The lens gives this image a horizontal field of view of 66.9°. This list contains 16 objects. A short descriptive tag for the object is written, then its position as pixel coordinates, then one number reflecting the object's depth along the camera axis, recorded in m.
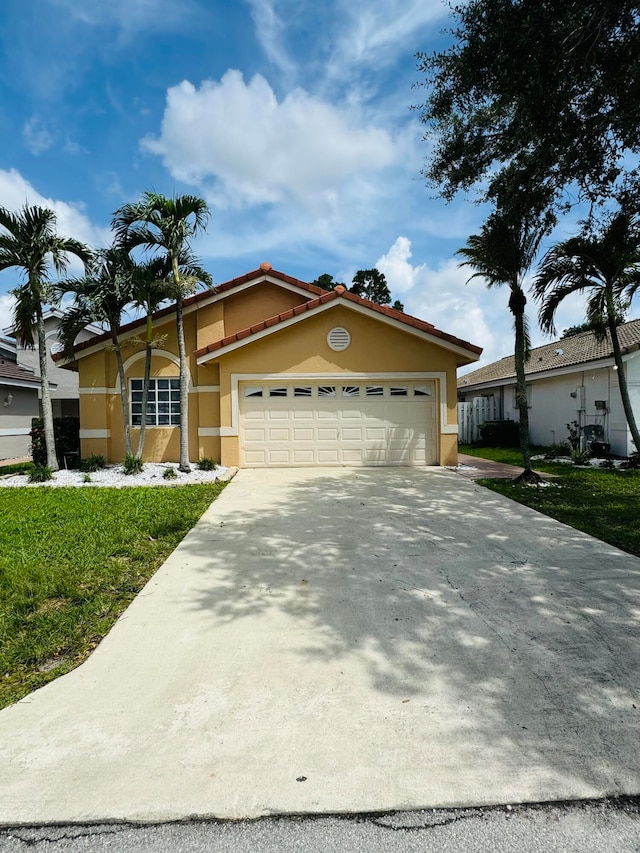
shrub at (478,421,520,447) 19.91
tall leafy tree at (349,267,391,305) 41.56
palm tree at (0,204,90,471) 10.62
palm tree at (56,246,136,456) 11.05
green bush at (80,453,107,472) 12.23
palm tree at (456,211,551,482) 9.58
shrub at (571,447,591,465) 13.16
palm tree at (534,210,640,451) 10.72
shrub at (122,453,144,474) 11.64
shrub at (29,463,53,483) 11.13
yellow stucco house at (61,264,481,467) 12.50
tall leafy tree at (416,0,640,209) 5.63
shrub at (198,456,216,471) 12.10
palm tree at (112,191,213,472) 10.71
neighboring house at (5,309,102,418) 21.17
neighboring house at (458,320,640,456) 14.37
